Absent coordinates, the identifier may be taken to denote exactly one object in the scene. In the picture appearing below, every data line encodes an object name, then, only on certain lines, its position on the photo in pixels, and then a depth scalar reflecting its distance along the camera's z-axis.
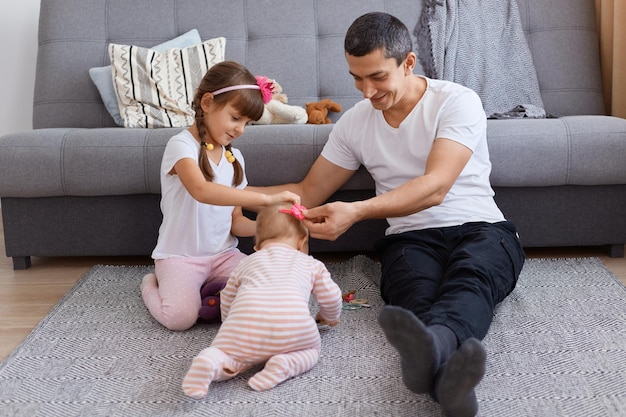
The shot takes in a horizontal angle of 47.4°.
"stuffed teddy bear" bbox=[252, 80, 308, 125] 2.63
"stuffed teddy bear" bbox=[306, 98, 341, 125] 2.70
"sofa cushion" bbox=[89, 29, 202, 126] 2.83
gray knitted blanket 2.85
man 1.70
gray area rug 1.47
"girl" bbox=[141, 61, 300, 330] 1.89
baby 1.53
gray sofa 2.28
